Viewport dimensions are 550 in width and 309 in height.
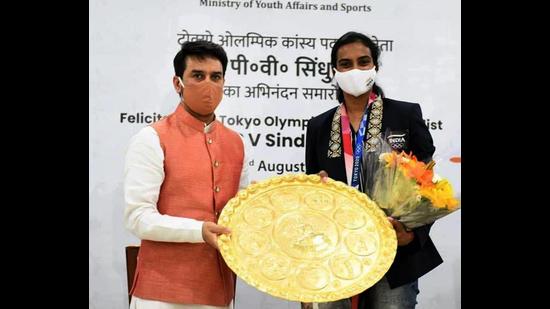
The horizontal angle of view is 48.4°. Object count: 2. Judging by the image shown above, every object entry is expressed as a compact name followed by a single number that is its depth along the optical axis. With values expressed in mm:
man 3414
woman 3652
